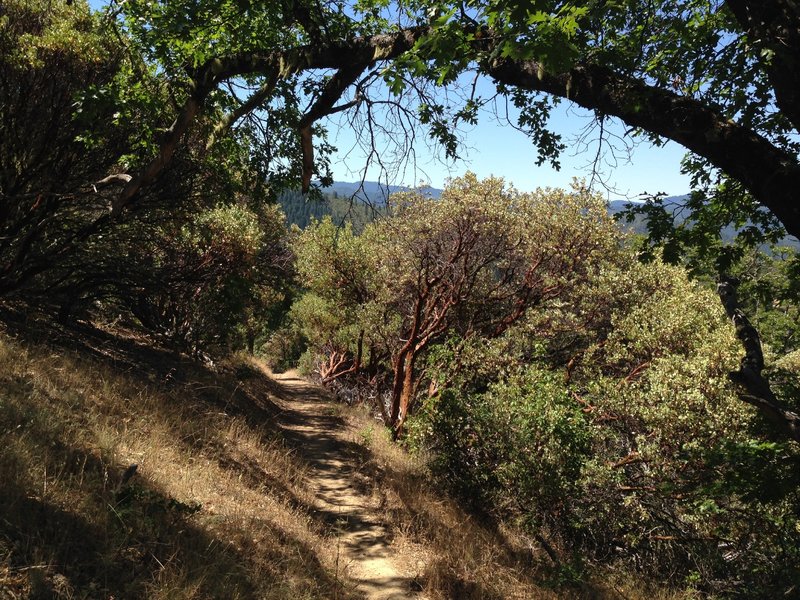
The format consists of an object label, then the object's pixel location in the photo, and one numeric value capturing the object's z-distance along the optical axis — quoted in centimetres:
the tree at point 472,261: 1195
